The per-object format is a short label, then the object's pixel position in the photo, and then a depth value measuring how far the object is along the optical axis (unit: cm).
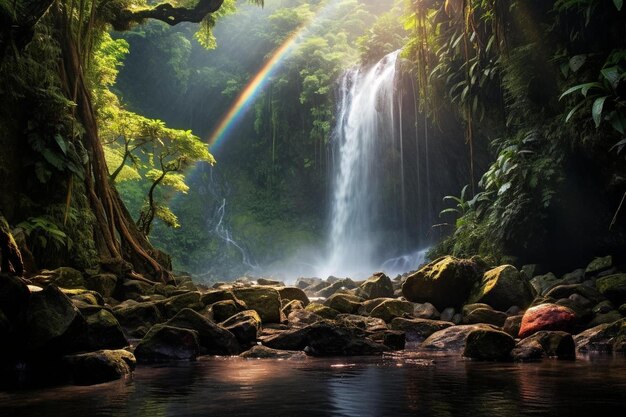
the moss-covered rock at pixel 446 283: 885
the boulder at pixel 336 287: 1432
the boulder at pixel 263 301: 806
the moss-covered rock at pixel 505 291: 820
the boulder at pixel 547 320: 659
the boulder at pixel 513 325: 688
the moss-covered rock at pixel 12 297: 466
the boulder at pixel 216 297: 828
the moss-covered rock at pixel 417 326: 743
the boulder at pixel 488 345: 556
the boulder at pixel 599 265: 930
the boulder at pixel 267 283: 1521
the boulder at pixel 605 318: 687
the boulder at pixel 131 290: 972
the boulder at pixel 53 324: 469
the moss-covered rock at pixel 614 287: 762
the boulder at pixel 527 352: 544
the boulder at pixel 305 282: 1828
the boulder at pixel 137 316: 752
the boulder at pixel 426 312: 851
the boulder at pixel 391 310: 830
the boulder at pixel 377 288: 1091
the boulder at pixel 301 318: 802
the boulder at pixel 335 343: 618
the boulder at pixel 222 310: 769
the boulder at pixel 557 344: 566
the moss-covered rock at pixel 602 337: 595
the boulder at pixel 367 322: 750
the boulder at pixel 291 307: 902
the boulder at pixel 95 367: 452
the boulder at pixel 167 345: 576
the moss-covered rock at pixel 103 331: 553
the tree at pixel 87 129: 980
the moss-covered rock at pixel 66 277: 850
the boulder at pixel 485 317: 759
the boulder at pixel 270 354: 605
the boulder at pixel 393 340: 663
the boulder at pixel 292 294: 1032
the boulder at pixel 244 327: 676
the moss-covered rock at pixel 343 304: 890
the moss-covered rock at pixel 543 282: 959
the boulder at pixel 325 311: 842
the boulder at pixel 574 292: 779
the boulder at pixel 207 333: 632
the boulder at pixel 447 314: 850
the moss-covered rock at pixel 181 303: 802
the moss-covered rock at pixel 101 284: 928
